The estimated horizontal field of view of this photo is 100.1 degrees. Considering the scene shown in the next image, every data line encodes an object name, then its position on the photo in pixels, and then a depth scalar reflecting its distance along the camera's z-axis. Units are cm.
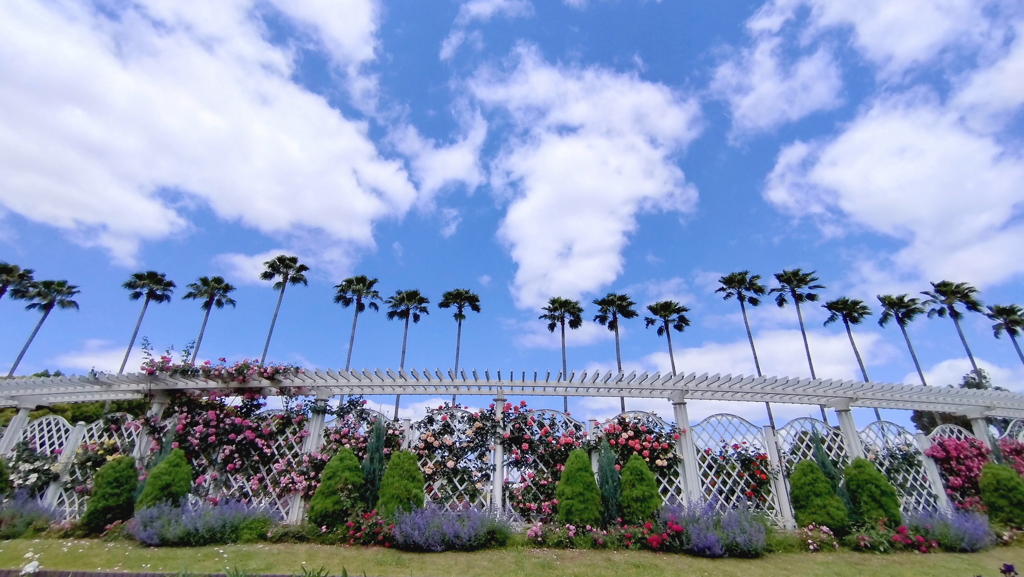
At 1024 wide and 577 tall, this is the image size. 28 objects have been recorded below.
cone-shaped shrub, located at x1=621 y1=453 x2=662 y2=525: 642
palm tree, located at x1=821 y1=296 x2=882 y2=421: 2316
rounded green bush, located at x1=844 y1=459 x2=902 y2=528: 681
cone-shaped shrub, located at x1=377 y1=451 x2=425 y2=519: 629
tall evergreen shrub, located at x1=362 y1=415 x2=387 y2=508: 677
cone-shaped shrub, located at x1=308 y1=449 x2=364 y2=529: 630
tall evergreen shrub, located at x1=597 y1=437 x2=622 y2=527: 656
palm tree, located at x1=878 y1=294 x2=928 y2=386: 2306
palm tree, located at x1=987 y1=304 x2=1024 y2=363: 2189
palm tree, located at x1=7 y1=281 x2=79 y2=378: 2383
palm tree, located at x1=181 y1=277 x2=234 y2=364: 2469
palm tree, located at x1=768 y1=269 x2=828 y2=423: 2317
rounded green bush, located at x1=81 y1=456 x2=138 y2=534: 662
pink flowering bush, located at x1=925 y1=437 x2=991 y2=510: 828
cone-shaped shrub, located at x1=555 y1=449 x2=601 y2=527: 630
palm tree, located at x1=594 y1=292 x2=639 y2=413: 2425
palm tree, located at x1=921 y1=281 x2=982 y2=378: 2238
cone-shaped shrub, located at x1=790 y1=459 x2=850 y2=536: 668
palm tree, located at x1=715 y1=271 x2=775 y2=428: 2356
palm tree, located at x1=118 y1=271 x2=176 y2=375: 2394
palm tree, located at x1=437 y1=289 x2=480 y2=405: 2467
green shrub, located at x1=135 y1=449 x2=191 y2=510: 658
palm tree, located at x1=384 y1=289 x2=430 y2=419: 2503
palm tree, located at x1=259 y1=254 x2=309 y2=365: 2436
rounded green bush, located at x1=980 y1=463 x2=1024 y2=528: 764
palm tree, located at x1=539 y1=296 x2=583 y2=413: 2433
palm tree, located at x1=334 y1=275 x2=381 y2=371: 2508
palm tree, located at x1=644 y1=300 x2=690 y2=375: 2391
